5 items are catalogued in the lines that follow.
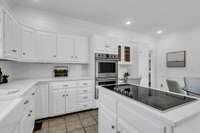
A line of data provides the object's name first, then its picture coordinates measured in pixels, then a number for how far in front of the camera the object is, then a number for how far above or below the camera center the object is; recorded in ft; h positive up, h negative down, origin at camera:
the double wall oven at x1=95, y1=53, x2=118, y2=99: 10.55 -0.22
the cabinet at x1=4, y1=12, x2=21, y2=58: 5.45 +1.80
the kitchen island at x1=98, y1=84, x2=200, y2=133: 2.45 -1.27
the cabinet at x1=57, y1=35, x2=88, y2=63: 9.89 +1.83
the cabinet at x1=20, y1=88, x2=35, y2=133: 4.42 -2.31
